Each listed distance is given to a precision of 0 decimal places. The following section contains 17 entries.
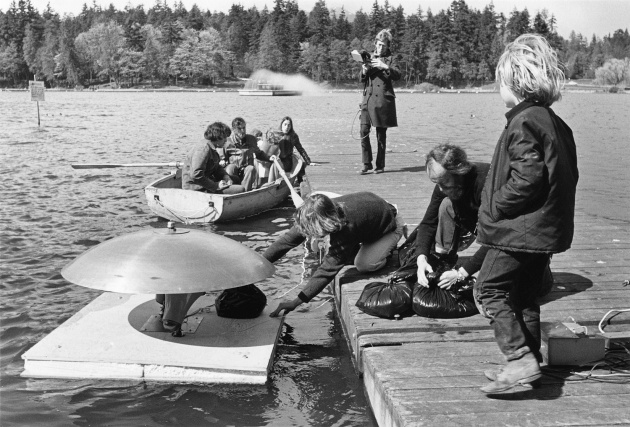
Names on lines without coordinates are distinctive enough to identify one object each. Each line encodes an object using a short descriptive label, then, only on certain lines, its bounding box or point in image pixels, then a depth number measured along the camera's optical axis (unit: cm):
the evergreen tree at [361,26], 14536
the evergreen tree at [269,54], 13400
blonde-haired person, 363
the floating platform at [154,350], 516
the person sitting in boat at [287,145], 1325
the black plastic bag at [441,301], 518
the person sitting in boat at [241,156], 1218
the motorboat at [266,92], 9225
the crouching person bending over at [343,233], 548
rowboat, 1108
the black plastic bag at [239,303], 595
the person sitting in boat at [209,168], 1048
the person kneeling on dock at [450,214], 495
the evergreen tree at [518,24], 13738
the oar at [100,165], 1523
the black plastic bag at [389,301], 521
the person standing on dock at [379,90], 1149
